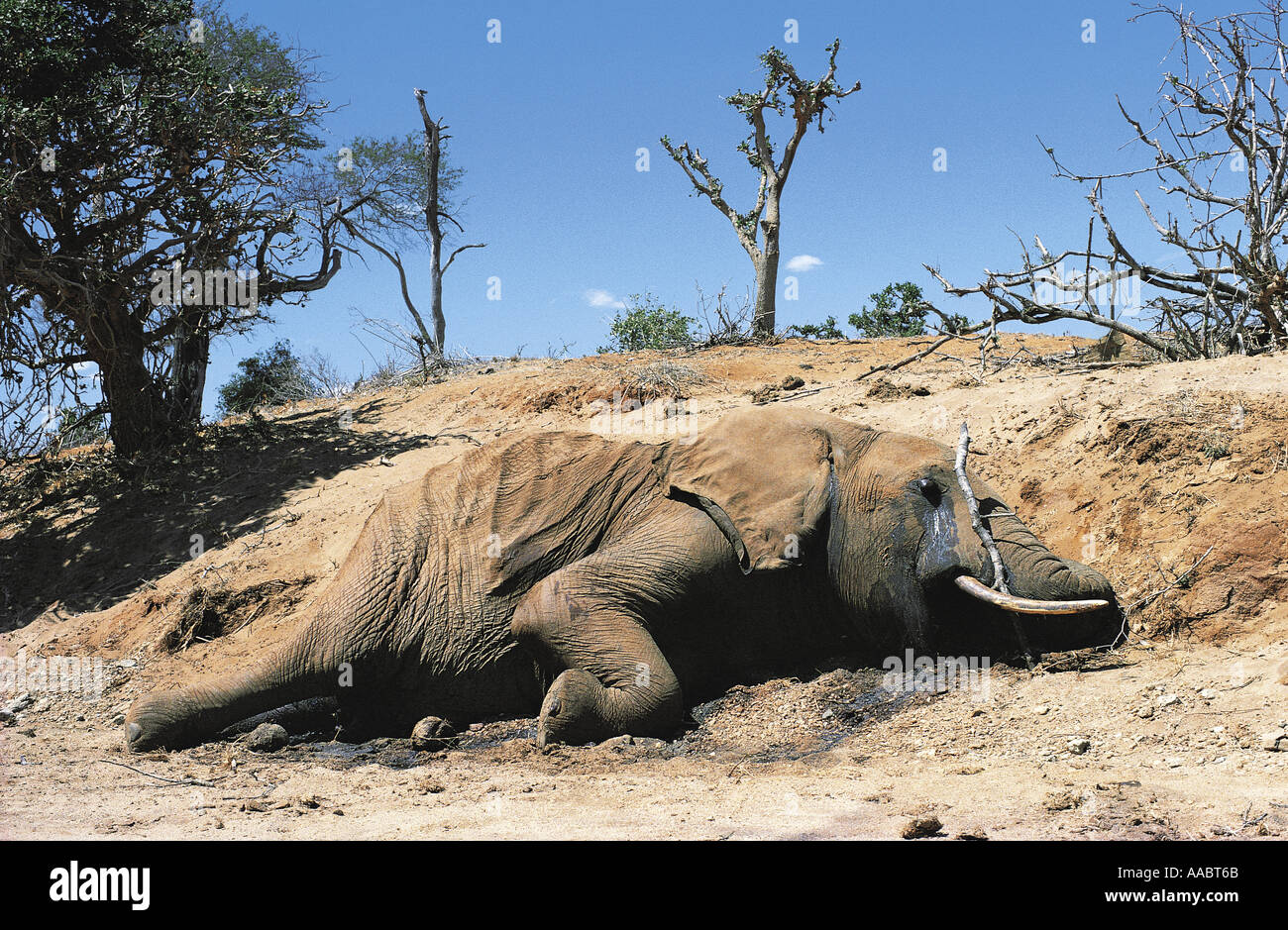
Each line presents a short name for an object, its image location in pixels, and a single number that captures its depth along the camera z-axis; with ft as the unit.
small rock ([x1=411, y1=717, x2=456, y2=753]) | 21.17
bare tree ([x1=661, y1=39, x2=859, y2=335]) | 66.80
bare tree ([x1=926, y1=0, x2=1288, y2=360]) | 29.60
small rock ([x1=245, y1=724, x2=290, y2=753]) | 21.57
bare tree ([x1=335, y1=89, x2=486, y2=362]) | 82.07
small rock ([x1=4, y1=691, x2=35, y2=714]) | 26.61
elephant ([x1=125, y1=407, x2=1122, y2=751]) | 19.90
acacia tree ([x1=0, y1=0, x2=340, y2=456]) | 40.04
